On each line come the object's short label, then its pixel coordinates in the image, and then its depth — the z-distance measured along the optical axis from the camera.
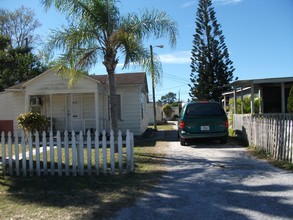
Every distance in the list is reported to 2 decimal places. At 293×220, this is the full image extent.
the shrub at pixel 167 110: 46.90
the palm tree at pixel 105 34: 10.53
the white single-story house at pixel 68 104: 16.81
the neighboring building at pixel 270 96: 19.19
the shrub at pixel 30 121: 14.66
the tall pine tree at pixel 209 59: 33.31
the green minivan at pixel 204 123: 12.62
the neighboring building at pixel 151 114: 38.65
